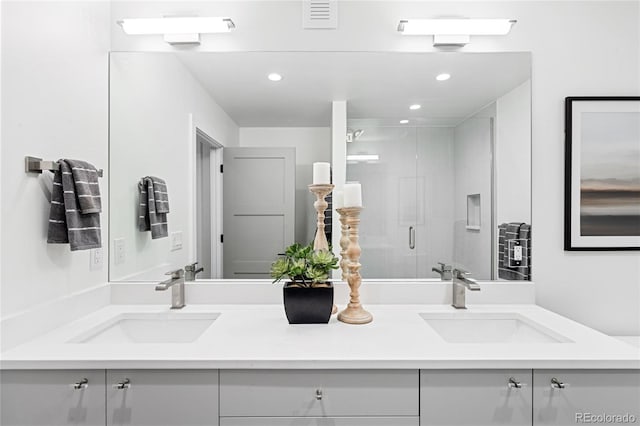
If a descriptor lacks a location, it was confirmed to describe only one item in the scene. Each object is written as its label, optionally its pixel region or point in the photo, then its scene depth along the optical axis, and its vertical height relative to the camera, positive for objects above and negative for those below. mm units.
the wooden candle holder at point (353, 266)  1476 -206
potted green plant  1412 -286
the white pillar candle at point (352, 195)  1470 +84
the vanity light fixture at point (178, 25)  1657 +874
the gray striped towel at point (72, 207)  1297 +24
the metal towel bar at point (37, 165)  1230 +169
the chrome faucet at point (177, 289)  1634 -339
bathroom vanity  1094 -525
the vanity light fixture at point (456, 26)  1664 +878
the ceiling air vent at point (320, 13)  1732 +965
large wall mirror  1741 +293
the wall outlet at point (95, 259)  1588 -202
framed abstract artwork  1714 +281
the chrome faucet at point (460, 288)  1639 -331
